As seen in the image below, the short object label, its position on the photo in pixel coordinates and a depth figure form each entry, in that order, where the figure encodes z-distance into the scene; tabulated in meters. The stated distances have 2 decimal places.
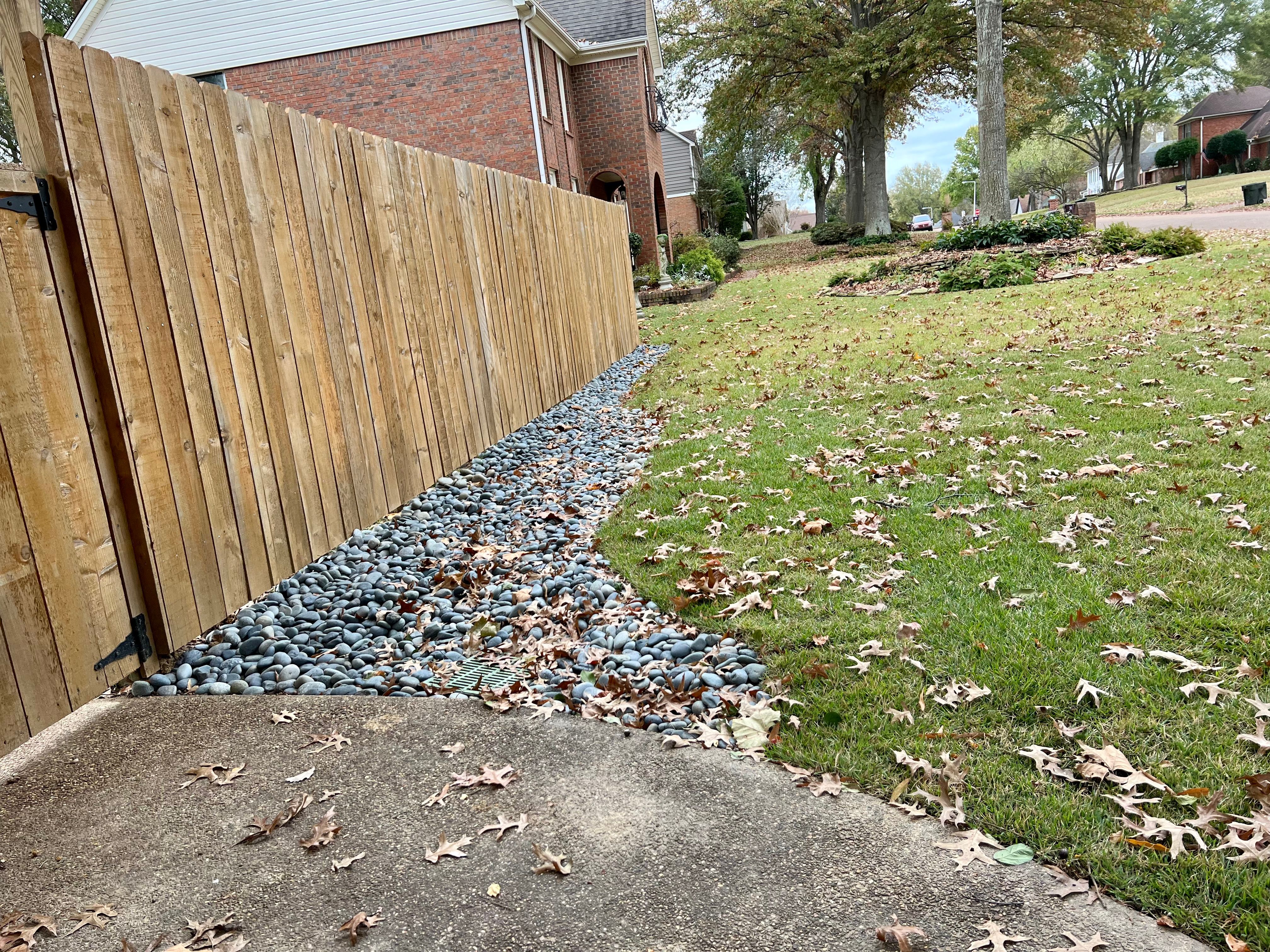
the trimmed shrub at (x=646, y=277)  22.59
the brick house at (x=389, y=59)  20.08
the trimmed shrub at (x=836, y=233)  35.03
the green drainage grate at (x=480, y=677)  3.58
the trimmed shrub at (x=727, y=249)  31.86
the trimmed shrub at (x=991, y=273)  14.68
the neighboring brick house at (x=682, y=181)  44.72
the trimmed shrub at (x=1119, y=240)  15.81
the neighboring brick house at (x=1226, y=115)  57.47
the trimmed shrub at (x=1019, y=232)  17.92
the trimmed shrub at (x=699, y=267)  23.81
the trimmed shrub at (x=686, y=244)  29.23
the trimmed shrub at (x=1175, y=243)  15.02
